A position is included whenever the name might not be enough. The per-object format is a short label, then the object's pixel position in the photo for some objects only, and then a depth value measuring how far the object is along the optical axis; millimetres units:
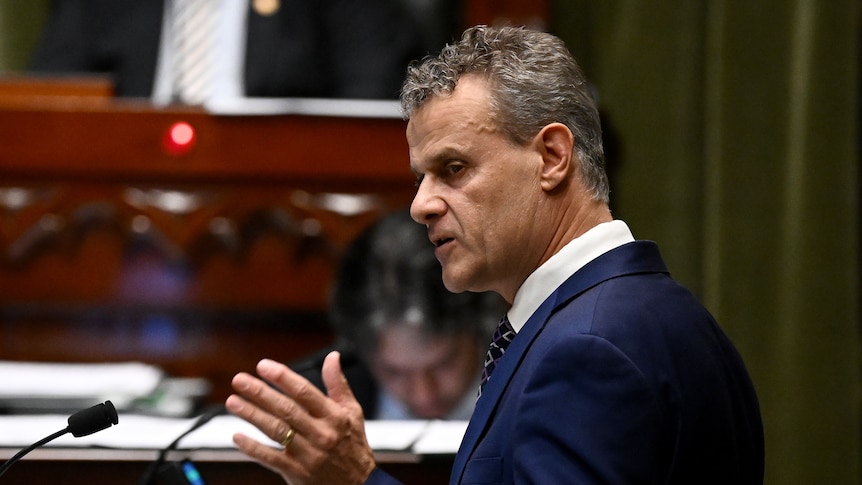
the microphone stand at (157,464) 6366
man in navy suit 6073
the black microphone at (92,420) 6236
